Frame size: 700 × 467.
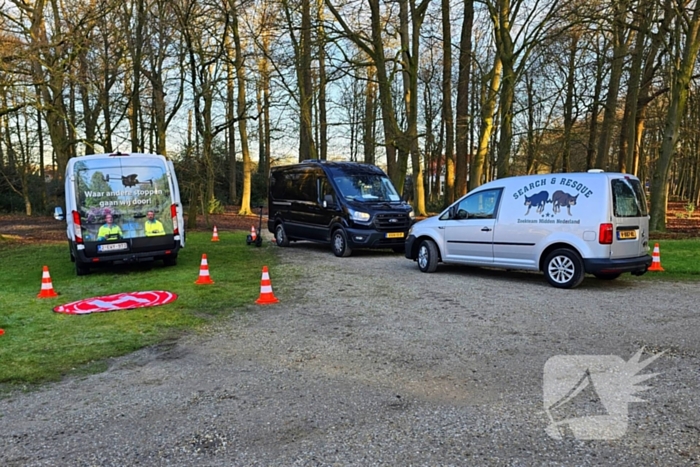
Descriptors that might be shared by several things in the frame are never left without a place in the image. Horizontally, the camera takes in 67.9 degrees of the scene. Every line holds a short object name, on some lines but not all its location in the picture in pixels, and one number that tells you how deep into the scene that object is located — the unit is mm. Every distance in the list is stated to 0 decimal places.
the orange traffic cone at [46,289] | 8617
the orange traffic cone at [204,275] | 9423
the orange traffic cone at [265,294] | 7875
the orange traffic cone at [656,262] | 10344
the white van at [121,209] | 10398
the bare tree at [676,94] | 15412
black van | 12797
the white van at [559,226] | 8117
